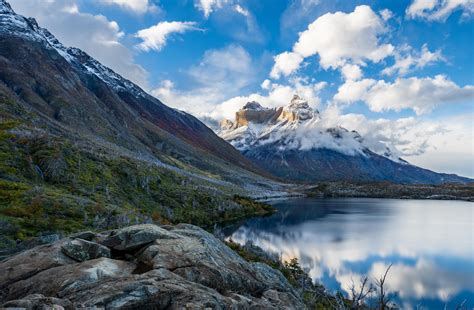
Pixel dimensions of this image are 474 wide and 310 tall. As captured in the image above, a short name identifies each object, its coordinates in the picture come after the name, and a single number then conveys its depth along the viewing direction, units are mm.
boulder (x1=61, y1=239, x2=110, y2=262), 12641
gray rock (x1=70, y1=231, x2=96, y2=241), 14775
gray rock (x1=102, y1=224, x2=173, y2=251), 14031
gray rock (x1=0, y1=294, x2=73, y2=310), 8125
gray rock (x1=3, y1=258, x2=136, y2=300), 10320
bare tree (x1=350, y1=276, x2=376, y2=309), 35834
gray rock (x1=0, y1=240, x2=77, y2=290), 11320
